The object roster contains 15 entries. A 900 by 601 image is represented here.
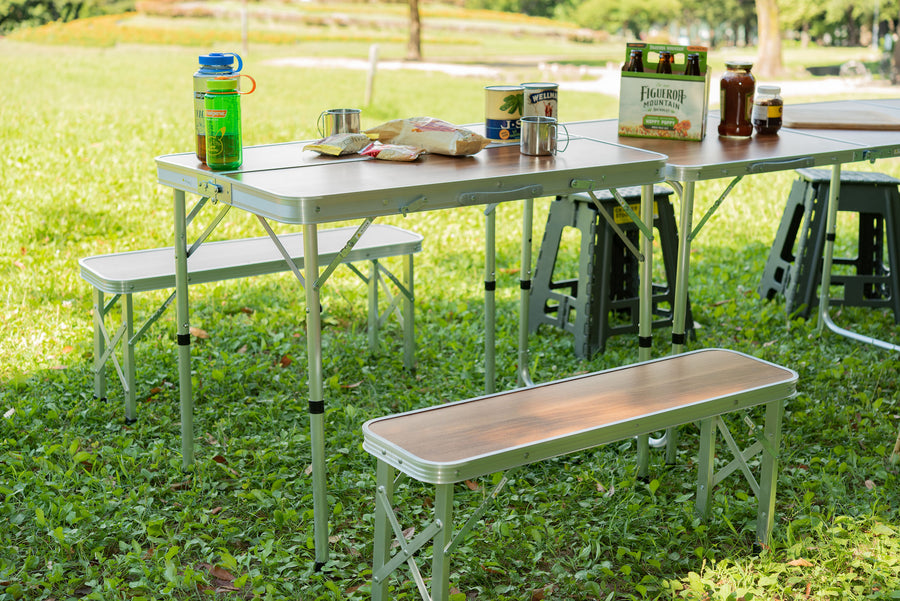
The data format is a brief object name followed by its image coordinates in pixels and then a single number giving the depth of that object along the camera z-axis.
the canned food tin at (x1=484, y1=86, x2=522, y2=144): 3.04
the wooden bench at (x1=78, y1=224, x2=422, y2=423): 3.39
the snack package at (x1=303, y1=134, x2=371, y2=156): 2.80
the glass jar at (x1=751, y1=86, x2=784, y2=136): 3.40
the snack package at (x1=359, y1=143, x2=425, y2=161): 2.73
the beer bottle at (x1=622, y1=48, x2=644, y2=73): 3.23
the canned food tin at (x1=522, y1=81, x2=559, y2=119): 2.97
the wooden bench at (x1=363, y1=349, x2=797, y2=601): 2.19
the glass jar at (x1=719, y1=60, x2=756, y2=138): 3.32
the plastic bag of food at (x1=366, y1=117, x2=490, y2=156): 2.78
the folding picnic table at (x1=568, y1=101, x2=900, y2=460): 2.89
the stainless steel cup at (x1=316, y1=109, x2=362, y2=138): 2.96
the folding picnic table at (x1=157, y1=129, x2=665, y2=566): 2.33
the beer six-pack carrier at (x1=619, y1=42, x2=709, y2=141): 3.16
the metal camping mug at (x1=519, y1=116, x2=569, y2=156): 2.83
